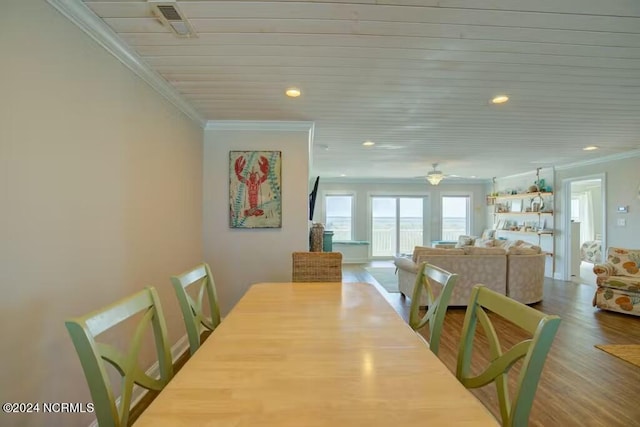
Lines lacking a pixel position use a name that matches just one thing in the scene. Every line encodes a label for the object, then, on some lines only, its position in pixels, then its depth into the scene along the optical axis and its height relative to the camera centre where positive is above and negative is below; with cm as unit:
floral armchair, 376 -82
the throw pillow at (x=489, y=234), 770 -41
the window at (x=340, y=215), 858 +7
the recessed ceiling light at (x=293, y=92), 243 +104
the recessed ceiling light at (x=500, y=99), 259 +106
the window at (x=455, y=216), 873 +6
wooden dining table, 71 -47
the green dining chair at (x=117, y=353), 78 -41
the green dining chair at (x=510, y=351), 80 -41
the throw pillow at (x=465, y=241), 742 -57
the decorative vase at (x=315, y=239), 399 -29
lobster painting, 332 +31
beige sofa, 418 -72
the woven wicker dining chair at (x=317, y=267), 230 -39
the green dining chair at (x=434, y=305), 138 -43
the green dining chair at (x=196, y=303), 138 -44
